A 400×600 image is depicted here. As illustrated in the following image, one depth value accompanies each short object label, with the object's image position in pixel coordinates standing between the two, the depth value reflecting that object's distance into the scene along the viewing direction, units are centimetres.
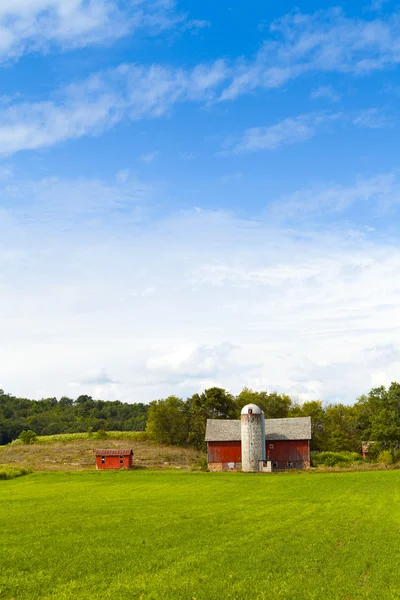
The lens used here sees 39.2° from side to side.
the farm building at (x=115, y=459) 8012
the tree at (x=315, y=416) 11025
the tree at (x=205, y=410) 10850
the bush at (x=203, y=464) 8431
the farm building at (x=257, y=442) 8300
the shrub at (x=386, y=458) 8431
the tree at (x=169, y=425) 11150
